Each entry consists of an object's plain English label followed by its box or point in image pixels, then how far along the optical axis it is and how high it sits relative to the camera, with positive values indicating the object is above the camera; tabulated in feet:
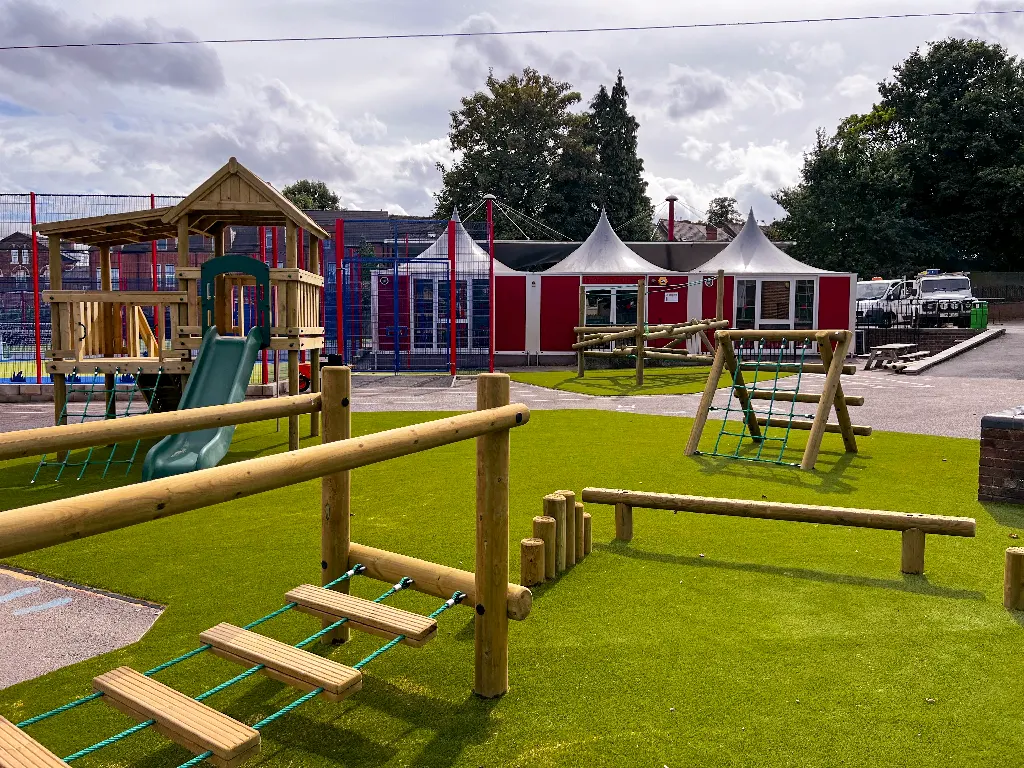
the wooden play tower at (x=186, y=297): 34.32 +1.03
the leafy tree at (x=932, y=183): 141.28 +24.83
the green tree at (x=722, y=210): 291.17 +41.03
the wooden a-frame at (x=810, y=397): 30.04 -2.70
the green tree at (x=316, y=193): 234.99 +37.63
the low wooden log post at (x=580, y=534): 18.56 -4.69
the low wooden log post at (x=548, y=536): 16.93 -4.30
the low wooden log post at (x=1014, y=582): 15.80 -4.81
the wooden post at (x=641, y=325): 63.10 +0.01
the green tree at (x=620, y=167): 172.86 +33.35
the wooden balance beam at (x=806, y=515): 17.37 -4.10
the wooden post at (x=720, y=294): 73.26 +2.78
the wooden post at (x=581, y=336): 68.75 -1.02
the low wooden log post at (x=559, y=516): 17.49 -4.02
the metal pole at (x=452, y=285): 63.36 +2.97
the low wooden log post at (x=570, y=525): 17.79 -4.27
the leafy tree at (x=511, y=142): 166.81 +36.93
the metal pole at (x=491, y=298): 64.10 +2.04
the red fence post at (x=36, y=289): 48.37 +1.92
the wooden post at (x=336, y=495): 12.98 -2.76
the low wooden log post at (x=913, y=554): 17.74 -4.82
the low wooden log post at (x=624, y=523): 20.15 -4.77
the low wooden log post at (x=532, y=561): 16.60 -4.71
